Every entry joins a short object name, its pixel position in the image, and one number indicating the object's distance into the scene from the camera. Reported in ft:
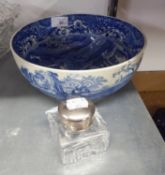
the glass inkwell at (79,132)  1.34
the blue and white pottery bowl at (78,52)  1.51
